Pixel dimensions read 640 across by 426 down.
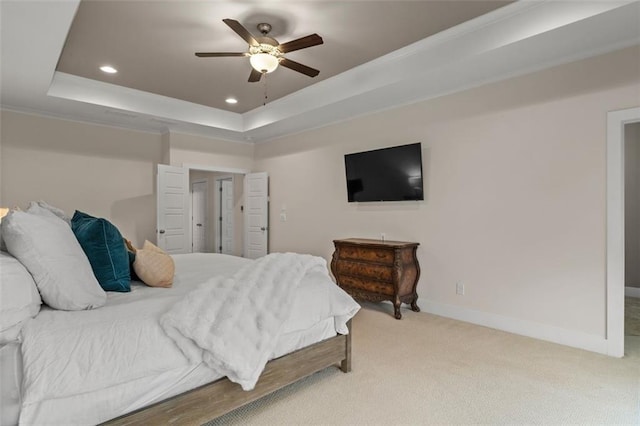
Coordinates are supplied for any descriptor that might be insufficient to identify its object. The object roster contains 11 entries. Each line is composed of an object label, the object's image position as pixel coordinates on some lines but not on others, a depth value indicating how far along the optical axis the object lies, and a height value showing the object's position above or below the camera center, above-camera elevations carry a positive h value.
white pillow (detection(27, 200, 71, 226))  2.05 +0.03
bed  1.30 -0.61
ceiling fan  2.80 +1.38
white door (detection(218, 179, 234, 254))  7.92 -0.08
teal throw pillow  1.98 -0.22
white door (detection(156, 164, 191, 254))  5.33 +0.06
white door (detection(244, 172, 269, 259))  6.25 -0.03
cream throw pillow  2.22 -0.36
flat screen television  4.12 +0.47
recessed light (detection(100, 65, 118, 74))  3.99 +1.68
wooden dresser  3.85 -0.69
